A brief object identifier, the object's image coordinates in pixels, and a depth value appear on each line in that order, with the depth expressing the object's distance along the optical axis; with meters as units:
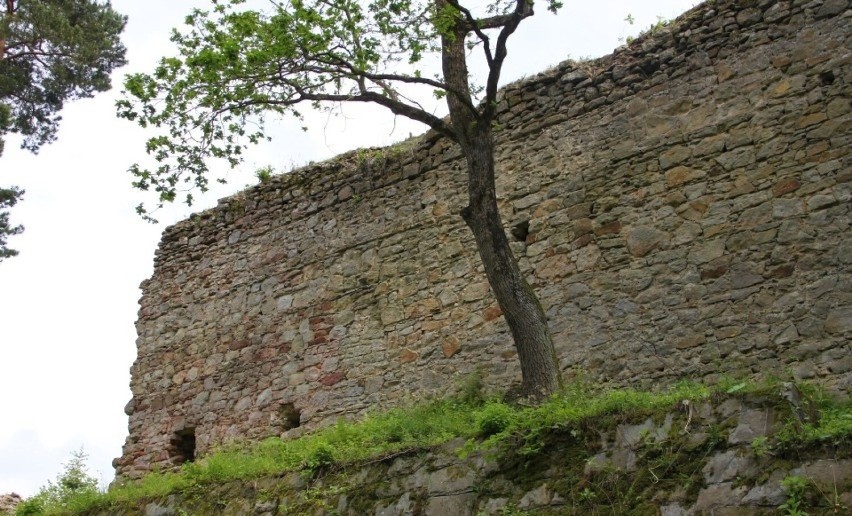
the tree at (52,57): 14.52
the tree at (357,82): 8.23
